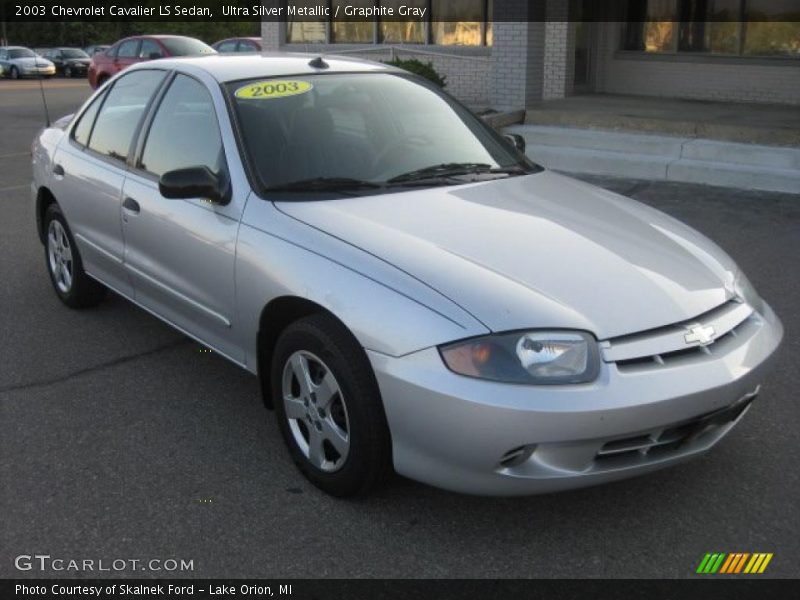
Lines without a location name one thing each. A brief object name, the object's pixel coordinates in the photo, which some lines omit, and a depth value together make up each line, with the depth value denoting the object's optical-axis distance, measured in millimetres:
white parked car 36531
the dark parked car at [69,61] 39406
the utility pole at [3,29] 53500
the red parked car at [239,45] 23062
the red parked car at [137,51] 20172
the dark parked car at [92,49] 43162
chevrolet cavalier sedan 2934
